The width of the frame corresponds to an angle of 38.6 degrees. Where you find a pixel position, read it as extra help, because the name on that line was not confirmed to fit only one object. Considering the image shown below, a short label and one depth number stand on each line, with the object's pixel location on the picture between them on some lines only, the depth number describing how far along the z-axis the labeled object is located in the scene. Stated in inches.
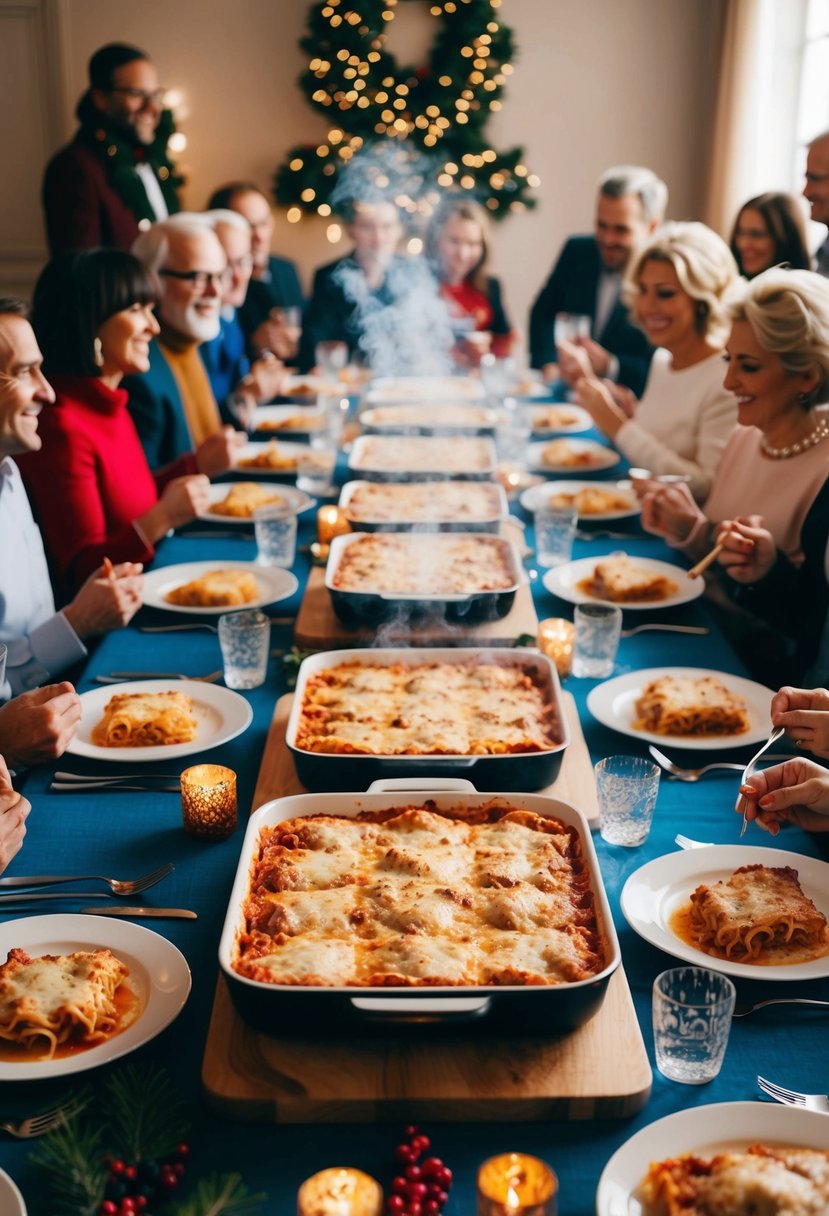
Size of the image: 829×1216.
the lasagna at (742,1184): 38.9
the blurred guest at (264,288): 207.2
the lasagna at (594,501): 129.3
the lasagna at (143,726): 76.5
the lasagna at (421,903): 50.8
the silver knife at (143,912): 58.4
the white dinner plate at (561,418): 173.3
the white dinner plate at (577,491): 128.5
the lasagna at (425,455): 135.6
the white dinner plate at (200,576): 100.6
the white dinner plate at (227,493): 126.6
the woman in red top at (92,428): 116.3
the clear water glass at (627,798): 66.0
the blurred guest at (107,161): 209.6
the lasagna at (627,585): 103.5
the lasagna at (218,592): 101.0
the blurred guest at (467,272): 234.8
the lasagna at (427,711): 72.2
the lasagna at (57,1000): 48.7
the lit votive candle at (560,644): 89.6
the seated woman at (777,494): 102.3
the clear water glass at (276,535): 111.2
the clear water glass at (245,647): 83.9
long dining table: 44.8
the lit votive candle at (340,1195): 38.5
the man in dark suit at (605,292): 198.8
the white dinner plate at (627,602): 102.3
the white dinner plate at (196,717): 74.6
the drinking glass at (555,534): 112.7
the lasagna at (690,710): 79.0
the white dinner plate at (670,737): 77.2
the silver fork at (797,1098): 46.4
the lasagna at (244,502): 127.5
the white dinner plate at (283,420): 170.7
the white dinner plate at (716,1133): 41.8
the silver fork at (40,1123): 45.0
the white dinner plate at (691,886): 54.1
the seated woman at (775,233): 160.1
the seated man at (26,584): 90.7
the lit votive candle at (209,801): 65.9
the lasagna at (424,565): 98.3
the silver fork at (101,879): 60.7
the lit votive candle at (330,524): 117.6
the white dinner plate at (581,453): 148.9
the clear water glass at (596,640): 87.5
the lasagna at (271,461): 148.6
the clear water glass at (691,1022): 47.3
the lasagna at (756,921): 54.8
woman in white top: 142.9
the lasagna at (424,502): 116.3
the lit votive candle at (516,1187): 37.6
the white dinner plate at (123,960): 47.5
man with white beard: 155.8
